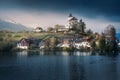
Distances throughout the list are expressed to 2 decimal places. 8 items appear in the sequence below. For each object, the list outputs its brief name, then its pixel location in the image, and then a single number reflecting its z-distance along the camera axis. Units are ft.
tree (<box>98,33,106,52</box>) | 340.20
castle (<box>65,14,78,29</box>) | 505.91
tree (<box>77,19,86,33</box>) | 472.44
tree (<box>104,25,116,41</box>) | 387.96
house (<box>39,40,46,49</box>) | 406.58
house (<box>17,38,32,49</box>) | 397.60
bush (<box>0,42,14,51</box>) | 377.91
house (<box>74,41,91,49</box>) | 416.09
